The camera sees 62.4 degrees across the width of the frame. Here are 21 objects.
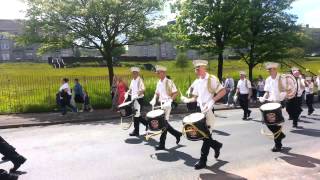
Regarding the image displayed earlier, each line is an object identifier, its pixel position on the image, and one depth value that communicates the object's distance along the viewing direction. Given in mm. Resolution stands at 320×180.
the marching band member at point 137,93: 7030
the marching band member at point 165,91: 6232
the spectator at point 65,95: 10690
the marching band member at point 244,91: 9557
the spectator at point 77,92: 11307
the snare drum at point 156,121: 5715
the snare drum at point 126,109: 7061
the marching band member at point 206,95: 4895
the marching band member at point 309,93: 10162
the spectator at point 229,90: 13124
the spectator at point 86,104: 11599
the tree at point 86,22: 12152
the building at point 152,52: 61231
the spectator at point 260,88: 14214
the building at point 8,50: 62087
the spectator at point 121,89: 9548
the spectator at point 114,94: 11108
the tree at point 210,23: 15682
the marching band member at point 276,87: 6071
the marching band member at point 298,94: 7885
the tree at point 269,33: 17483
